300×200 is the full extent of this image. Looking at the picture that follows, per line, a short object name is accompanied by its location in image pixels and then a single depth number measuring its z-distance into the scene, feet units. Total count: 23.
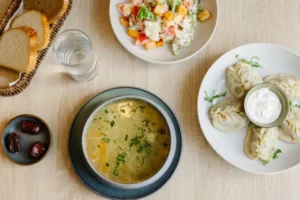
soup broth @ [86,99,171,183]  4.93
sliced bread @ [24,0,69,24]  5.25
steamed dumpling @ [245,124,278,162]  5.04
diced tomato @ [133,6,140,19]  5.34
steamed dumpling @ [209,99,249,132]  5.11
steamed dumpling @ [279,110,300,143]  5.11
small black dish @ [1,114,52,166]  5.10
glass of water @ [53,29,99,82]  5.16
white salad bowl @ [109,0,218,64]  5.32
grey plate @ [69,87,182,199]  5.02
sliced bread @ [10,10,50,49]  5.20
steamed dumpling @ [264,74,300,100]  5.17
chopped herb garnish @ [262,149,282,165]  5.14
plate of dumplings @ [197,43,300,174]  5.09
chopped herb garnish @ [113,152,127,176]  4.94
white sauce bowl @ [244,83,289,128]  5.04
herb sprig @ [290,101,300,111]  5.30
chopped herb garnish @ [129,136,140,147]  5.04
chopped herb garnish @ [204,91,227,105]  5.27
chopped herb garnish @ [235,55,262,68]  5.34
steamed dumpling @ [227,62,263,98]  5.18
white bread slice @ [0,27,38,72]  5.13
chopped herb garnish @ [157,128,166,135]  4.98
